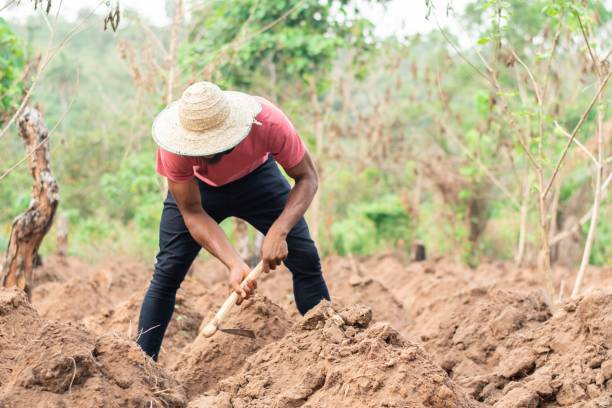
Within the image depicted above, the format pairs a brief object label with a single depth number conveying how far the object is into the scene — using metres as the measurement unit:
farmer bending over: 3.74
